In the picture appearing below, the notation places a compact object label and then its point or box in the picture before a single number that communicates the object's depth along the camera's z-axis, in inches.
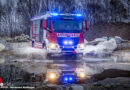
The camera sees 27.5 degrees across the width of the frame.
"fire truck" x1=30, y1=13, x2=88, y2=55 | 730.2
